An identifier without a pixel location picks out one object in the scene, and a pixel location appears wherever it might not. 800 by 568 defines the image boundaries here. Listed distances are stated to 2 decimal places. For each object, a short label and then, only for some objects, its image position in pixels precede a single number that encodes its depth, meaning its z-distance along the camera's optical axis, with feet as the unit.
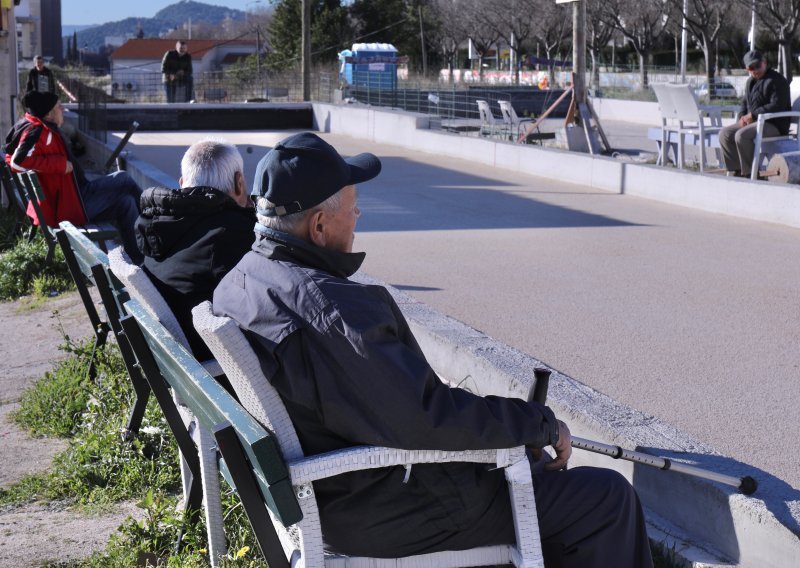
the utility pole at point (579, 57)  59.00
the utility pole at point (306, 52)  105.40
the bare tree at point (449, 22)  273.95
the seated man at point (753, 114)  40.42
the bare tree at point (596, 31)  204.13
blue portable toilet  161.07
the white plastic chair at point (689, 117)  42.86
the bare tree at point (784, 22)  153.99
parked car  144.66
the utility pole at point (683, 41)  182.89
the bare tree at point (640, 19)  202.80
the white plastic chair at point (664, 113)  44.34
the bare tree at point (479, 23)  259.19
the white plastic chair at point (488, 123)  73.95
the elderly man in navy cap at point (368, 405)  8.71
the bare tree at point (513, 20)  245.65
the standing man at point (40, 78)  69.51
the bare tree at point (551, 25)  231.91
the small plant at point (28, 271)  29.68
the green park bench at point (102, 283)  16.21
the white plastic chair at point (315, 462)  8.75
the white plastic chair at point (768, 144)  39.19
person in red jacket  28.35
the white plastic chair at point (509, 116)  71.41
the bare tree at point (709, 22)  181.27
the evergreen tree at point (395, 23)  251.60
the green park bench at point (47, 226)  27.25
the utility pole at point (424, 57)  242.00
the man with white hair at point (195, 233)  14.64
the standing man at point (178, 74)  100.01
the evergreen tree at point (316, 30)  238.27
